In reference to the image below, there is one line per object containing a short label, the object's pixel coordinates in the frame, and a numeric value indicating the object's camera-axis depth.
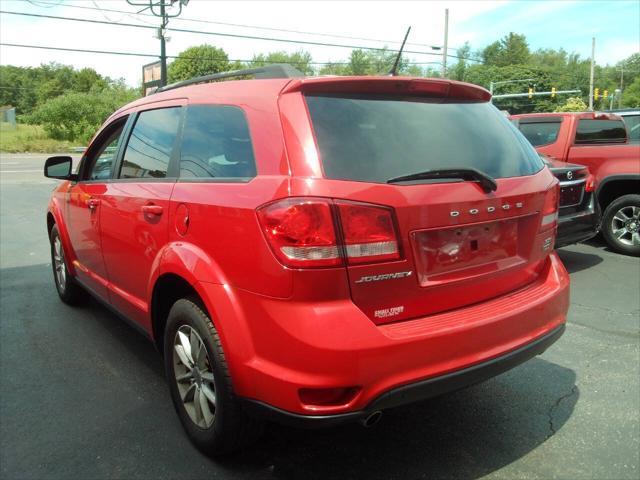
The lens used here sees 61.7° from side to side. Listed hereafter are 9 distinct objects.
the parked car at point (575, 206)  5.69
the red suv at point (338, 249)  2.00
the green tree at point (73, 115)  44.28
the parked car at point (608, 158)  6.89
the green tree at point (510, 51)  95.89
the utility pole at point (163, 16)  23.12
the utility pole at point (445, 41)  33.47
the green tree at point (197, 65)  63.00
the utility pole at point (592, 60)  60.14
